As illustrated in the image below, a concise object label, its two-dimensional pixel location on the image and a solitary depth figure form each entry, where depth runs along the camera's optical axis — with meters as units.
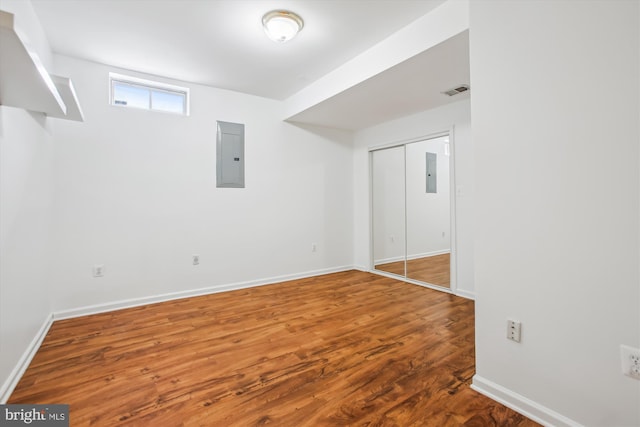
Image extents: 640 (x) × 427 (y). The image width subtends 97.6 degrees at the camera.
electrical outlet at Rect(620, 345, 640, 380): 1.13
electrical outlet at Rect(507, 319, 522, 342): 1.49
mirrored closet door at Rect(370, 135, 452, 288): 4.13
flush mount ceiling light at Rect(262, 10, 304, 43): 2.23
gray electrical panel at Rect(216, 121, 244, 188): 3.69
